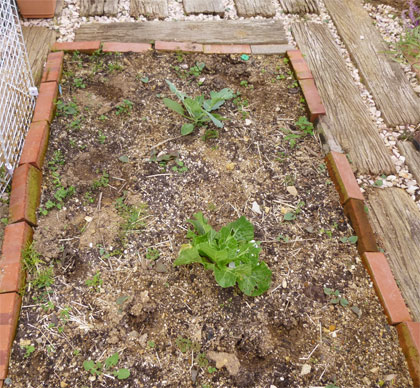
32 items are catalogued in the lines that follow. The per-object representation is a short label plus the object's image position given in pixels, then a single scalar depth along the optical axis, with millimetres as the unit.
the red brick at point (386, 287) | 1963
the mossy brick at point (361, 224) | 2174
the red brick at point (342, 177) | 2338
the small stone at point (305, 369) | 1812
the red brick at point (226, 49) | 3049
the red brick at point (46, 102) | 2541
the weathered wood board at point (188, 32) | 3178
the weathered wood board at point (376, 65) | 2918
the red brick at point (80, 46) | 2975
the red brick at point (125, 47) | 2988
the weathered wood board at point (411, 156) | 2600
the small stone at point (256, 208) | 2293
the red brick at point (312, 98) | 2693
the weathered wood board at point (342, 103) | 2629
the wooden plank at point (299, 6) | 3543
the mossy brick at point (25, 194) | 2135
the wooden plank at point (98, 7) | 3375
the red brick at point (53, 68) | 2756
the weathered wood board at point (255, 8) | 3467
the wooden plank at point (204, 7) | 3439
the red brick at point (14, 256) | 1935
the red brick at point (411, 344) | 1821
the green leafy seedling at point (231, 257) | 1916
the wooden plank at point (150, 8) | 3377
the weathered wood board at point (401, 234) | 2117
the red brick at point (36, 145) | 2324
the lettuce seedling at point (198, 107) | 2537
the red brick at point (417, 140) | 2697
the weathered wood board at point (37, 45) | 2929
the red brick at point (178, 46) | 3029
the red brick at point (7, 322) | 1765
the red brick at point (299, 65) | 2920
